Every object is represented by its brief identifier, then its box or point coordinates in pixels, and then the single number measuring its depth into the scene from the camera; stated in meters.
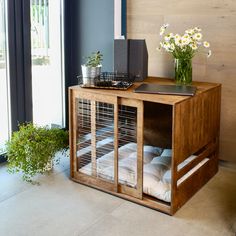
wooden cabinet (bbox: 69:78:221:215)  2.38
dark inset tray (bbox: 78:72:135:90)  2.62
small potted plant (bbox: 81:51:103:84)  2.70
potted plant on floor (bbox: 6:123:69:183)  2.75
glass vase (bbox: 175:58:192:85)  2.79
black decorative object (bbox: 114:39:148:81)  2.89
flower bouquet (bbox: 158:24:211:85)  2.73
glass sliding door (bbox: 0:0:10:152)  2.99
